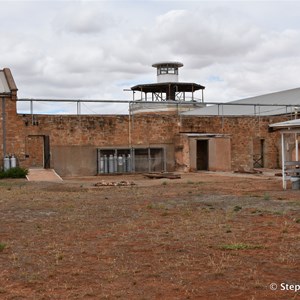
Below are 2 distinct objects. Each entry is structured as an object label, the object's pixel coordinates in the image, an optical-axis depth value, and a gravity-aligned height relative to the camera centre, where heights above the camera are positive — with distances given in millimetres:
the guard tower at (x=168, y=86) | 46469 +5976
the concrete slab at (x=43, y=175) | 23088 -854
